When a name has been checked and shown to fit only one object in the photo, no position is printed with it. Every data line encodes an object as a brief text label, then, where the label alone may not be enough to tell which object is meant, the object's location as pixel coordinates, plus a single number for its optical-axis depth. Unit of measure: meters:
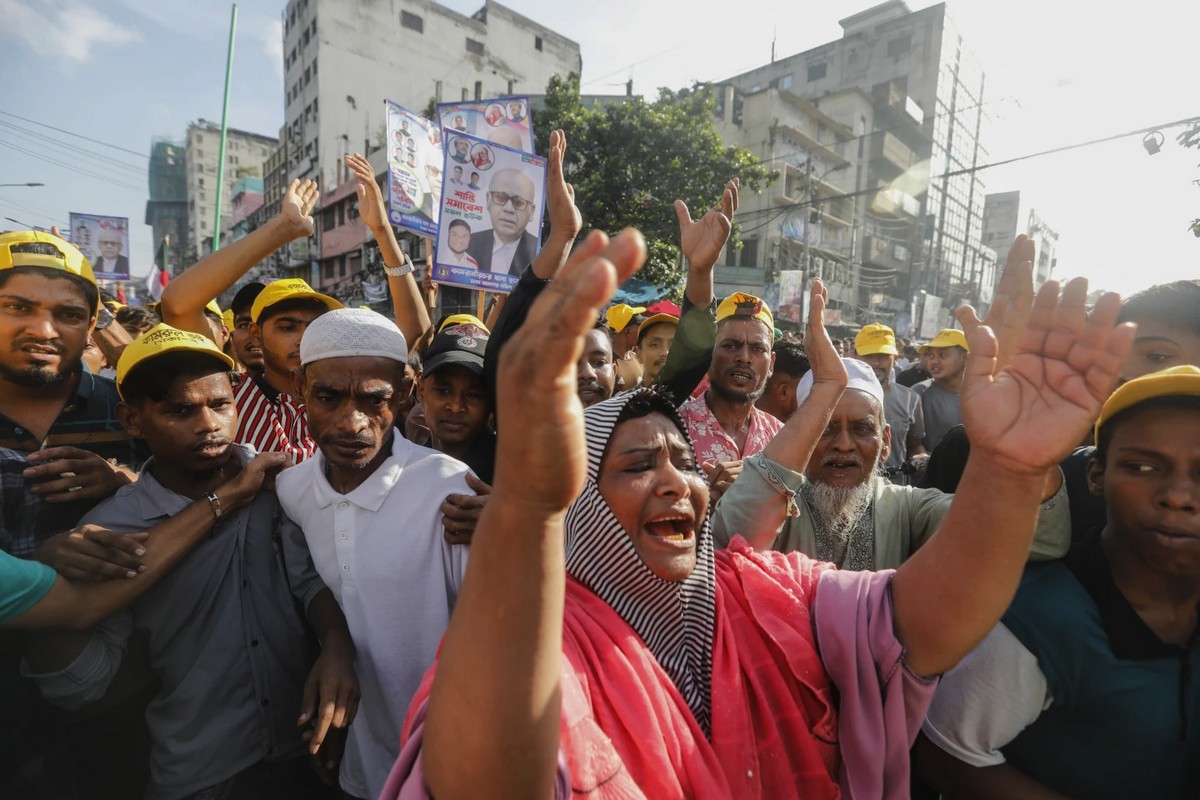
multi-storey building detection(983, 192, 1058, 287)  68.62
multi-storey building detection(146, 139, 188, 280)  75.44
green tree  15.52
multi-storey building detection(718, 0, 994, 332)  39.56
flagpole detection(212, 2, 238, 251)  13.65
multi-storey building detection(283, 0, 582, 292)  35.72
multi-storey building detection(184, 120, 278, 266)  66.68
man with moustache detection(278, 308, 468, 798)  1.76
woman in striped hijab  0.80
